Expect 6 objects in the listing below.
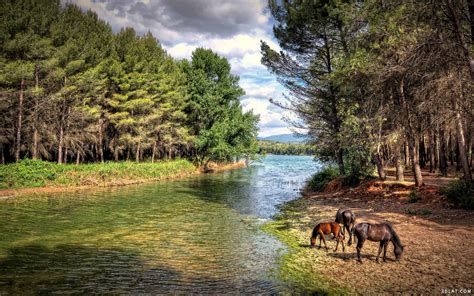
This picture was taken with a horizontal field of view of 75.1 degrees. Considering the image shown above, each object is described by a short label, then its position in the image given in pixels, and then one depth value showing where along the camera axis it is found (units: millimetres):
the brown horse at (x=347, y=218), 12219
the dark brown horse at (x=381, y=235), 9547
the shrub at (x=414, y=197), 18031
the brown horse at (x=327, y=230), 11398
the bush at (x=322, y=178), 28411
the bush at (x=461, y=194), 15148
